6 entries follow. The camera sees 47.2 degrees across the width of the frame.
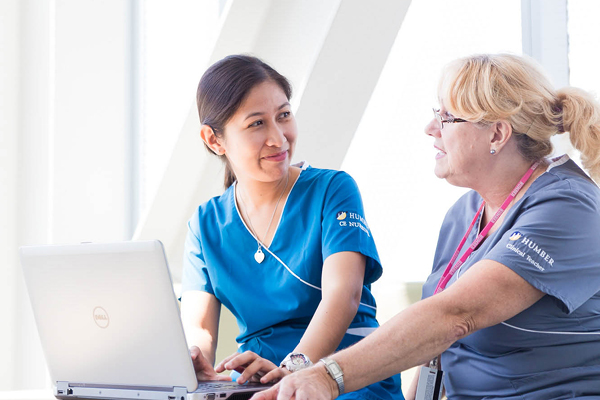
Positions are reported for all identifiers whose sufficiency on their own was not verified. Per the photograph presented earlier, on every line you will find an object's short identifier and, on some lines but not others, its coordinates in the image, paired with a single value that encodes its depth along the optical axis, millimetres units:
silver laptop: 1285
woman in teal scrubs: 1714
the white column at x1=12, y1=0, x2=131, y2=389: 3551
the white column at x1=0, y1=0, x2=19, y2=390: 3631
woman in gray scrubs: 1306
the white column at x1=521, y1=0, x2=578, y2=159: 2621
